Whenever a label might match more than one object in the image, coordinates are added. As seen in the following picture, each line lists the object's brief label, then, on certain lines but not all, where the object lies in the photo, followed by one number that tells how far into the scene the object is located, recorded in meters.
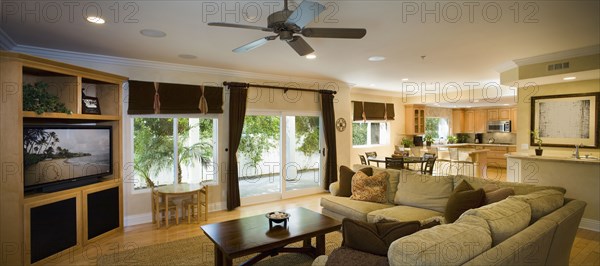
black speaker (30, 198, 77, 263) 3.13
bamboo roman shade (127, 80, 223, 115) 4.47
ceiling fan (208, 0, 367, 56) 2.06
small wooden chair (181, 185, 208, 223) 4.56
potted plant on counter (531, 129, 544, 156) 4.98
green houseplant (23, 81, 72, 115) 3.14
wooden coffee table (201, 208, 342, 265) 2.57
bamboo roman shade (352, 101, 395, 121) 7.80
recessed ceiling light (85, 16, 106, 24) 2.84
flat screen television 3.27
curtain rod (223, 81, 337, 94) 5.21
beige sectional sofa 1.43
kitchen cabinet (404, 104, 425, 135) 9.16
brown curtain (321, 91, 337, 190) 6.50
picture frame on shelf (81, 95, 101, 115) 3.85
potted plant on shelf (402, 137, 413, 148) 8.98
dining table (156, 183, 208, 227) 4.31
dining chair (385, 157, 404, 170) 5.93
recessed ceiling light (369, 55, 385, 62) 4.44
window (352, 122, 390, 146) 8.14
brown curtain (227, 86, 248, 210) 5.24
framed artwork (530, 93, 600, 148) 4.74
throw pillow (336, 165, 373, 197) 4.29
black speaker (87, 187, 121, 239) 3.78
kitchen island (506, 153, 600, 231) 4.16
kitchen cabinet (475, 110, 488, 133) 10.66
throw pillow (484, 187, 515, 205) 2.76
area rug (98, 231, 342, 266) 3.21
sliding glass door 5.69
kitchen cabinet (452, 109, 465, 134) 11.06
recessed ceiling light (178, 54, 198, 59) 4.26
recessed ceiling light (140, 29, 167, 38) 3.22
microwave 10.00
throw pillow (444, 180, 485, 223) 2.79
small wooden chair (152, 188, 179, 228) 4.32
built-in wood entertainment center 2.95
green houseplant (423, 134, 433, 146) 9.48
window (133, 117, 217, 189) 4.67
